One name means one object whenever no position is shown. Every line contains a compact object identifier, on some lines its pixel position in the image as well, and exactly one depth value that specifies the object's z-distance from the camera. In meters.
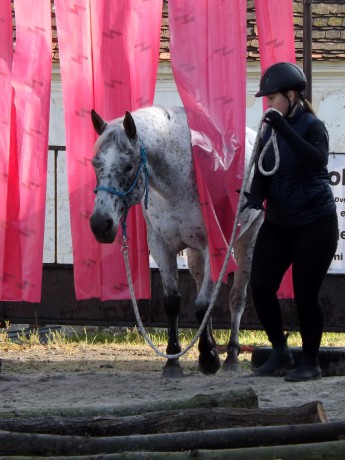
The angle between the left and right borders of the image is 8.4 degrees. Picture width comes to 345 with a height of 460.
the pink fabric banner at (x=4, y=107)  16.38
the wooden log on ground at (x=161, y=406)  10.16
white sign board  20.44
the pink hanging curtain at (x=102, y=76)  16.61
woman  14.06
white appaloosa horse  14.47
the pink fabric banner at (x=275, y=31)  16.91
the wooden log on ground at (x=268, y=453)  8.42
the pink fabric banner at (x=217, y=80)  15.78
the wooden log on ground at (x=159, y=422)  9.34
